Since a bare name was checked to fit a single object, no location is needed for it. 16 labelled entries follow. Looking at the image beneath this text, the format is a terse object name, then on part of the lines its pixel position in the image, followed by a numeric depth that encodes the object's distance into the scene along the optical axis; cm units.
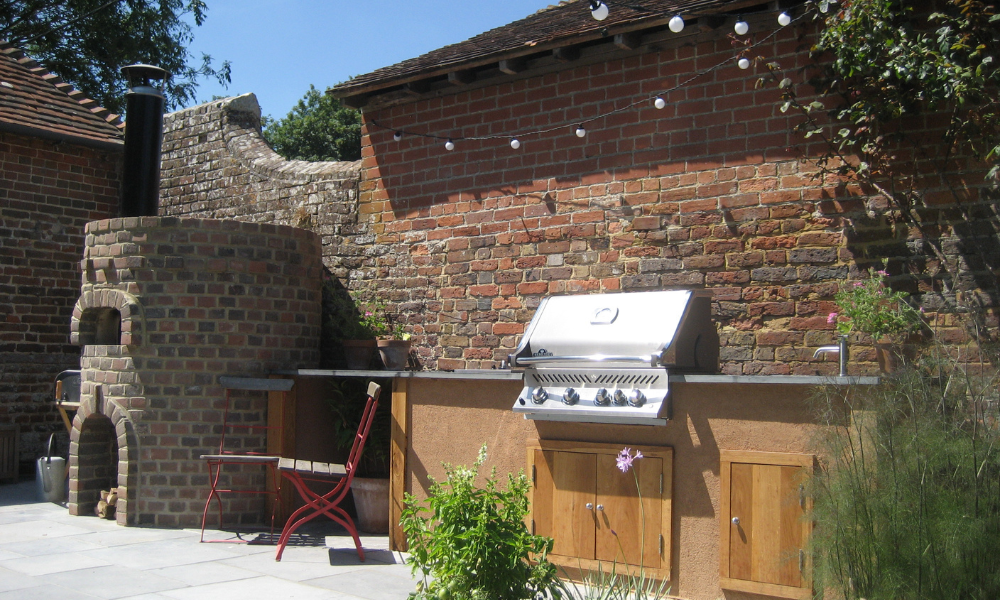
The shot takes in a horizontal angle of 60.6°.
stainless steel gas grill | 509
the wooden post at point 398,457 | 641
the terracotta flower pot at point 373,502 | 715
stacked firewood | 739
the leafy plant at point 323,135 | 2692
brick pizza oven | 718
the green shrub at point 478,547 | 372
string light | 567
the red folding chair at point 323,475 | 598
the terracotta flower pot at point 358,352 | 781
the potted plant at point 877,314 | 507
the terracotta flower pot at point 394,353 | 757
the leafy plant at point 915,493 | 375
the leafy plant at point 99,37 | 1680
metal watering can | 830
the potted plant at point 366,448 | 717
